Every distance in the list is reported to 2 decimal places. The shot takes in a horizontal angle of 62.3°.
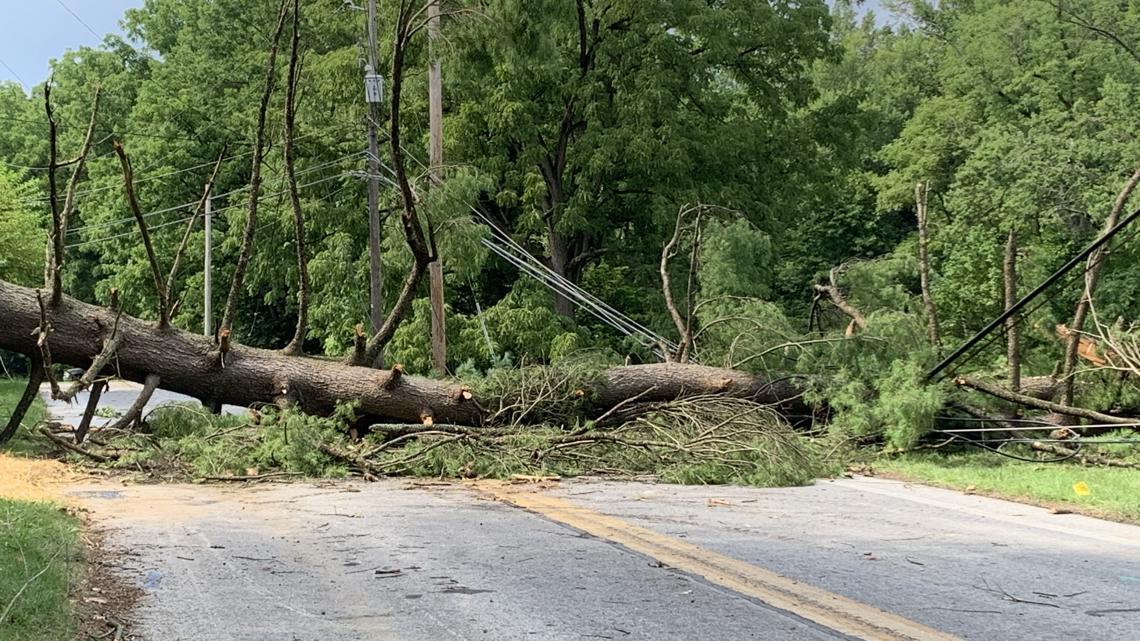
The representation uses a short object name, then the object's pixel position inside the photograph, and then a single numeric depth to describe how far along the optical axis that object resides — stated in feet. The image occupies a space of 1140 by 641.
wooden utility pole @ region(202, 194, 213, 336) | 99.32
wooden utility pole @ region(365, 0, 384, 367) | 54.19
